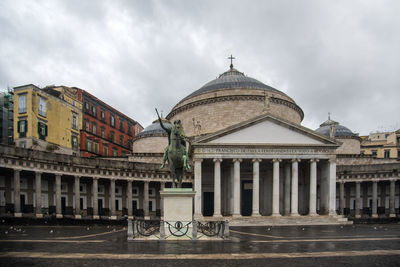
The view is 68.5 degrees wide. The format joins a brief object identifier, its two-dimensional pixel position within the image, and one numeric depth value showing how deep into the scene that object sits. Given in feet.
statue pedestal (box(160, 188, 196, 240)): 56.34
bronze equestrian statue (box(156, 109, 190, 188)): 59.11
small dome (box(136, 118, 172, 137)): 193.57
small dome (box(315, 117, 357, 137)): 190.27
